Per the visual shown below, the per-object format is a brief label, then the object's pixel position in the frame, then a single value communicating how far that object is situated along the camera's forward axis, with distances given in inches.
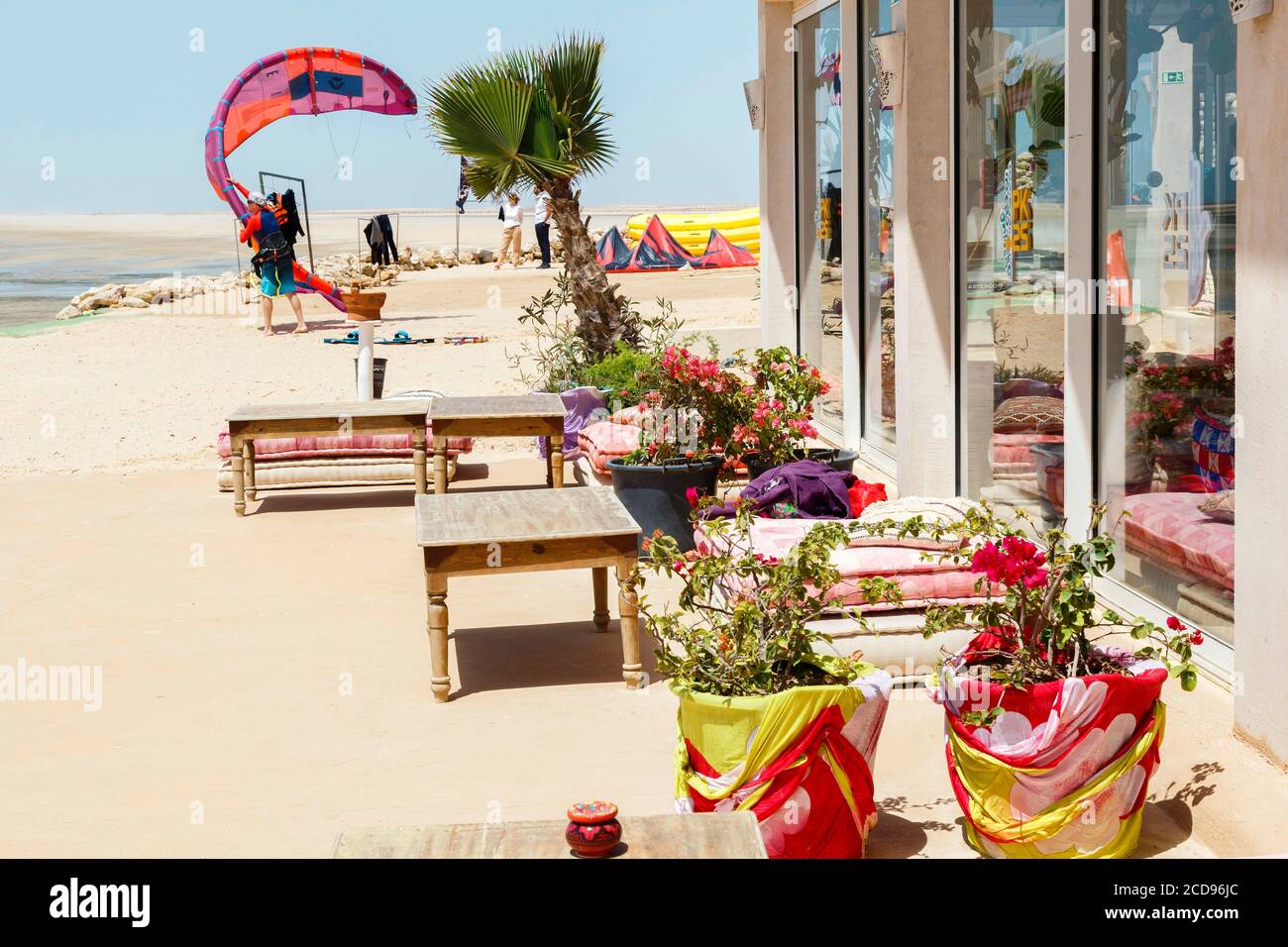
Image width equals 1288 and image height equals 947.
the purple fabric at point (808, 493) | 266.4
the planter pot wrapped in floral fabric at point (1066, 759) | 140.1
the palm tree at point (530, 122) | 444.1
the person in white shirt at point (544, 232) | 1076.5
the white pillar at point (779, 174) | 442.0
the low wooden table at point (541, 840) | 113.1
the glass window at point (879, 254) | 345.1
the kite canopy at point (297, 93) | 803.4
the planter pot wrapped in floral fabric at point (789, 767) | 141.4
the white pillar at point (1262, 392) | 153.3
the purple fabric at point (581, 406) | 428.5
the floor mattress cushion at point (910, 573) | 203.3
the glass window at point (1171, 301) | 186.5
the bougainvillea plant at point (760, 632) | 149.9
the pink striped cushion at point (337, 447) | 392.2
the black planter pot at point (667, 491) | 289.4
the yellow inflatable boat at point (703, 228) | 1250.0
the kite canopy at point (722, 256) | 1204.5
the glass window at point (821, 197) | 396.2
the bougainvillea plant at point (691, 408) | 298.0
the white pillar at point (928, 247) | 290.4
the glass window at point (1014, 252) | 239.6
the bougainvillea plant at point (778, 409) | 297.6
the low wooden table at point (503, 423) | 354.0
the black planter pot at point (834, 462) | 292.5
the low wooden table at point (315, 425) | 363.9
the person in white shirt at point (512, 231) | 1176.2
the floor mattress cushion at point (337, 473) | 386.9
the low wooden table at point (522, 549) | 211.3
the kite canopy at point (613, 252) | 1189.7
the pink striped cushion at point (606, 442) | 360.2
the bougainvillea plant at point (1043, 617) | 145.1
